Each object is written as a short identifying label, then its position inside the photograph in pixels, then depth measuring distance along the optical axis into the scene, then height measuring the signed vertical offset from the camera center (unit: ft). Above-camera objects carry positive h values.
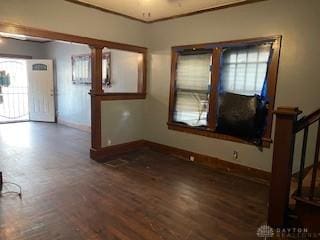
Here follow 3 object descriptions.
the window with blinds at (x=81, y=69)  20.89 +1.14
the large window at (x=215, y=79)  10.93 +0.40
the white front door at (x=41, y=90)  24.49 -0.94
